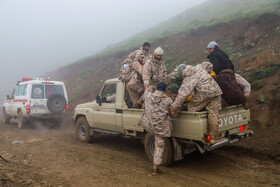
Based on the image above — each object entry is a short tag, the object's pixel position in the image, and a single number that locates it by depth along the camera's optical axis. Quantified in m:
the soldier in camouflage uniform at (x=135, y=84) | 6.06
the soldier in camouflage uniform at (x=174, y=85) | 5.17
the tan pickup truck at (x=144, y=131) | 4.57
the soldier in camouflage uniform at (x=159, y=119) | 4.70
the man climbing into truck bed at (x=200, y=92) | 4.59
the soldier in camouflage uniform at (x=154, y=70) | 5.75
